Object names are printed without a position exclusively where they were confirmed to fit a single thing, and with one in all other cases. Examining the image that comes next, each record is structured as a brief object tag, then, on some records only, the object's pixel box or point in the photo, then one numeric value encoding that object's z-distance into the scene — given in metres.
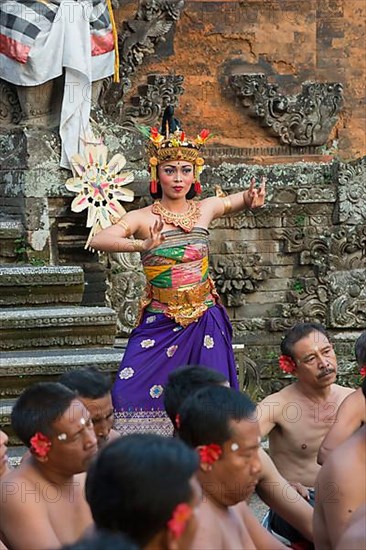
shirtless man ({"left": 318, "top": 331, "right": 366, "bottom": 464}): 7.43
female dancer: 9.11
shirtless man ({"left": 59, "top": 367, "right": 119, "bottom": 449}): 7.28
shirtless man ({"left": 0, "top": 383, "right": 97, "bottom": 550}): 6.16
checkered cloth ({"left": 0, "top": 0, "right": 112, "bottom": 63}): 13.56
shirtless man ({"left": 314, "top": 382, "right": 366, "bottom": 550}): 5.75
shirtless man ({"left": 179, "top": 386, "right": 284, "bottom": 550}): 5.65
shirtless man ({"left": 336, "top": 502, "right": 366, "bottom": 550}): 5.11
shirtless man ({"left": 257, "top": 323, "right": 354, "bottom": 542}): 8.20
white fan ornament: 13.24
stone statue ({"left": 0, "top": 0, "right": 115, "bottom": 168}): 13.43
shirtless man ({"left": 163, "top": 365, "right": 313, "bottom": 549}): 6.73
